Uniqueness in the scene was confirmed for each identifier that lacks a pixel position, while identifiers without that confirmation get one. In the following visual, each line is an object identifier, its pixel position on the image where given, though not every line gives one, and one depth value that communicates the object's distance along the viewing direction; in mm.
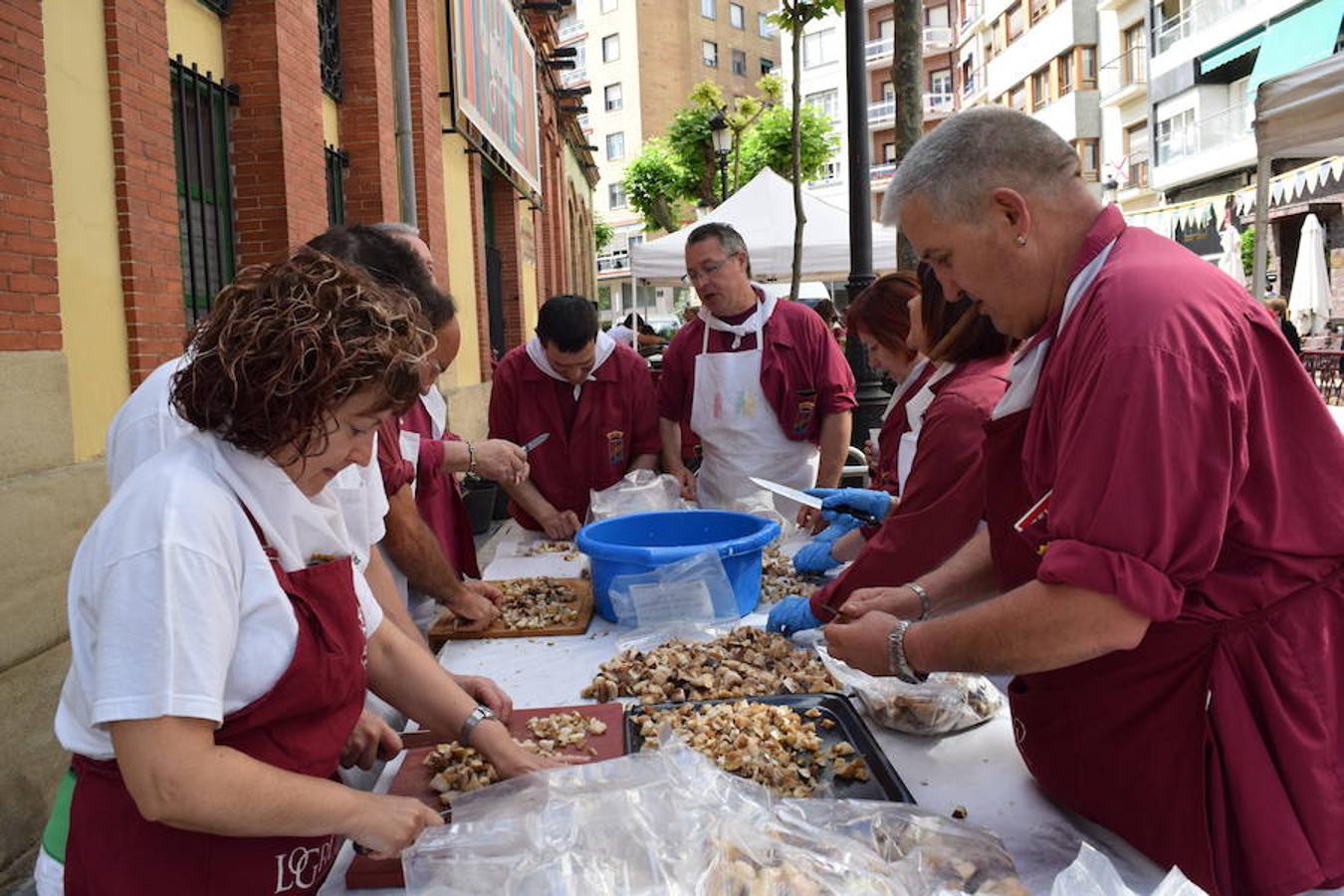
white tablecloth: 1629
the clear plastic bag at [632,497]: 3973
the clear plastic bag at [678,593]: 2850
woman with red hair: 2506
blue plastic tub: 2893
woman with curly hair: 1287
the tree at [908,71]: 7492
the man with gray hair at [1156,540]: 1380
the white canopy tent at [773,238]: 11211
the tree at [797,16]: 11453
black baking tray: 1813
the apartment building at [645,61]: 54750
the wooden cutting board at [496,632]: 2945
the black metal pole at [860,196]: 7754
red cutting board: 1607
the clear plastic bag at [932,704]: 2096
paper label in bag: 2865
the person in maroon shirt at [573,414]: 4562
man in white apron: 4832
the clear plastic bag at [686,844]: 1377
